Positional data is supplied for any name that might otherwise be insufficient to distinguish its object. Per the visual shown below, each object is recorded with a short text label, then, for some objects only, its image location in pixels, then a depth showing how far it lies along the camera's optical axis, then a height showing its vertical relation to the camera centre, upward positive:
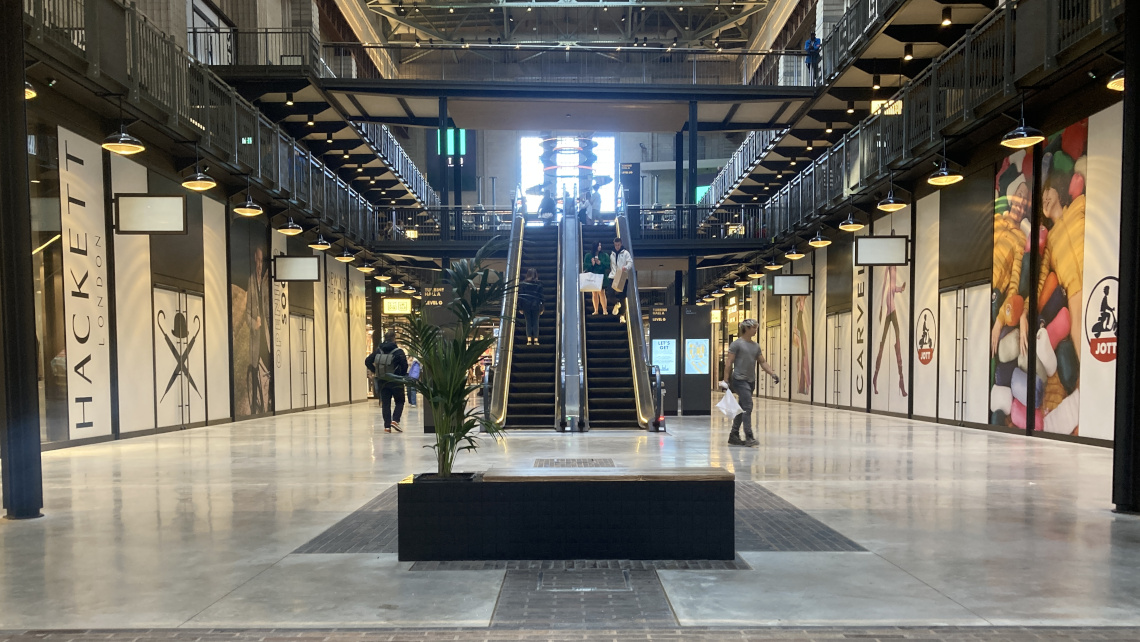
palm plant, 5.24 -0.32
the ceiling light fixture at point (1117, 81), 7.99 +2.01
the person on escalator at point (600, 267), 16.80 +0.64
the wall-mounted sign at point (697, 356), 18.45 -1.25
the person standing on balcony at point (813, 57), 22.50 +6.43
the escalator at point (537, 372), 14.63 -1.34
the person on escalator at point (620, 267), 16.06 +0.62
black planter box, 4.95 -1.28
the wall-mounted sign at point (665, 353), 18.53 -1.18
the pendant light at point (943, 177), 13.16 +1.85
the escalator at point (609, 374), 14.85 -1.40
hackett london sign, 11.99 +0.27
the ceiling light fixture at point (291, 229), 17.45 +1.50
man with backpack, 14.30 -1.19
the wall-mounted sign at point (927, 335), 16.94 -0.78
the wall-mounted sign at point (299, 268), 19.50 +0.79
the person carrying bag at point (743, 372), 11.53 -1.00
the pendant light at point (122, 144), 10.35 +1.96
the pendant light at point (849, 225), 17.02 +1.44
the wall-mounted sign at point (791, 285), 21.70 +0.33
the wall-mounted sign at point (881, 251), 16.67 +0.90
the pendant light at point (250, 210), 15.16 +1.66
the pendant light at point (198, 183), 12.43 +1.76
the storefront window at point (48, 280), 11.27 +0.34
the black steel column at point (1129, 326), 6.20 -0.23
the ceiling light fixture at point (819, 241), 18.69 +1.23
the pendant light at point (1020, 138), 10.38 +1.94
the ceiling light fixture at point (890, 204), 15.37 +1.68
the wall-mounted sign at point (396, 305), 28.72 -0.12
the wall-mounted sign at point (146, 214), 12.26 +1.29
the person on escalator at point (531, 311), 15.82 -0.20
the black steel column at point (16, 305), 6.18 +0.00
